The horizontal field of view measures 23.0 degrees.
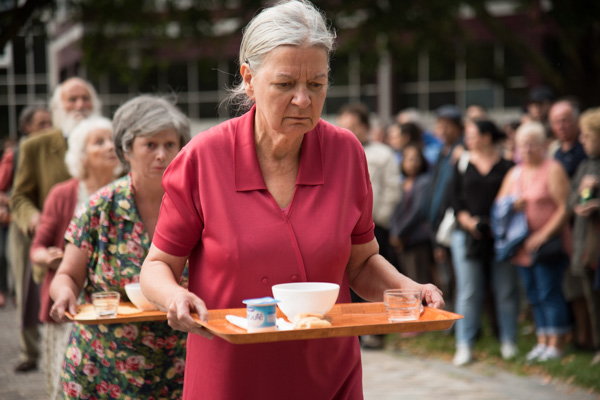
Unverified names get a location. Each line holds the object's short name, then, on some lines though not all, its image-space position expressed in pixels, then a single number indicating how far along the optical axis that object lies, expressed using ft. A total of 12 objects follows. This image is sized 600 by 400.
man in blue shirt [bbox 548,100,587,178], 45.23
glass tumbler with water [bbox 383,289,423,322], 14.55
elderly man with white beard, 37.72
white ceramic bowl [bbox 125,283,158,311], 19.58
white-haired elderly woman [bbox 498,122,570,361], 42.90
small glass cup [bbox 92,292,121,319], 18.92
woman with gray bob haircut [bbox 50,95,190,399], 20.92
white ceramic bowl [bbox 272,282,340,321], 14.18
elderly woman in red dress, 14.57
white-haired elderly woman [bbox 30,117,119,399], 27.80
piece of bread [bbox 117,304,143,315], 19.26
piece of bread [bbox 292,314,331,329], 13.64
